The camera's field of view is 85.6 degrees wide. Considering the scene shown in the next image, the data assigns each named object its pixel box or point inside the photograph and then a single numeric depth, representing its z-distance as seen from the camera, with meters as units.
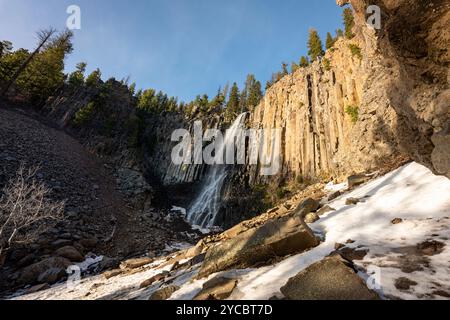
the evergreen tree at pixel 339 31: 52.62
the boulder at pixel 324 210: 9.55
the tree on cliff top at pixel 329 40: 47.11
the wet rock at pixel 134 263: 14.09
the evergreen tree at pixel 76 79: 52.22
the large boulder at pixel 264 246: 6.53
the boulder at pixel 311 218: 9.09
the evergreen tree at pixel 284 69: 61.36
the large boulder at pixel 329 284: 4.02
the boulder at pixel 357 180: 13.55
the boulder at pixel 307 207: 10.71
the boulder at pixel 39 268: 13.09
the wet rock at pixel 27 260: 14.52
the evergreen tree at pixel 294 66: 54.62
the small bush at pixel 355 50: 27.86
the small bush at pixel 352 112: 25.91
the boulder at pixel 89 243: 18.20
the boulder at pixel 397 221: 6.55
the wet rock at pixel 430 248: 4.83
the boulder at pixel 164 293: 6.22
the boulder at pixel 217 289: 4.96
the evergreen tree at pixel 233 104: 49.74
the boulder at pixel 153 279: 8.96
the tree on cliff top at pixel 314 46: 46.78
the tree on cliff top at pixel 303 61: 51.44
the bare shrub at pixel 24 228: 14.20
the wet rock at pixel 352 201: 9.38
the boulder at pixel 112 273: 12.65
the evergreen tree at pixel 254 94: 55.07
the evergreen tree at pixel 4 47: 42.78
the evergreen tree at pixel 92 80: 53.81
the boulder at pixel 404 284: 3.90
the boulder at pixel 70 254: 15.87
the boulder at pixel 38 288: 11.97
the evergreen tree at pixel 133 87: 76.15
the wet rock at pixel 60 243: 16.73
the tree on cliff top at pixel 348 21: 31.21
